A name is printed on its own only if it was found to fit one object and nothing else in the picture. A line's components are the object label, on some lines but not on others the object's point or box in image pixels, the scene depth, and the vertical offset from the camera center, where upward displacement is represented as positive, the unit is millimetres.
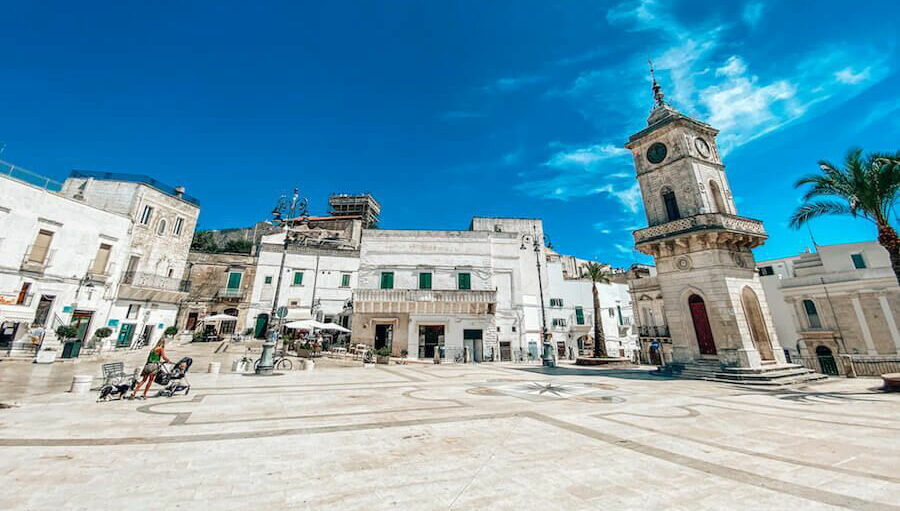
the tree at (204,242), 45425 +14608
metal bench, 8383 -507
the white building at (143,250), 23859 +7459
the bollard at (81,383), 8617 -795
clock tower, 14531 +4609
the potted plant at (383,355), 21916 -186
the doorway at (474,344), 26014 +631
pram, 8409 -644
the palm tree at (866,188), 11532 +5796
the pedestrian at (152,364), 8203 -301
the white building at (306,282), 31031 +6371
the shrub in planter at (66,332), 17781 +961
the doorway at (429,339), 25891 +986
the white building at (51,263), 18172 +5021
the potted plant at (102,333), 19953 +1032
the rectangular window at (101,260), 21891 +5756
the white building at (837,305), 22906 +3472
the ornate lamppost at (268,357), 13719 -210
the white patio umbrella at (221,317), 28366 +2915
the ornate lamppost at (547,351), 20906 +102
